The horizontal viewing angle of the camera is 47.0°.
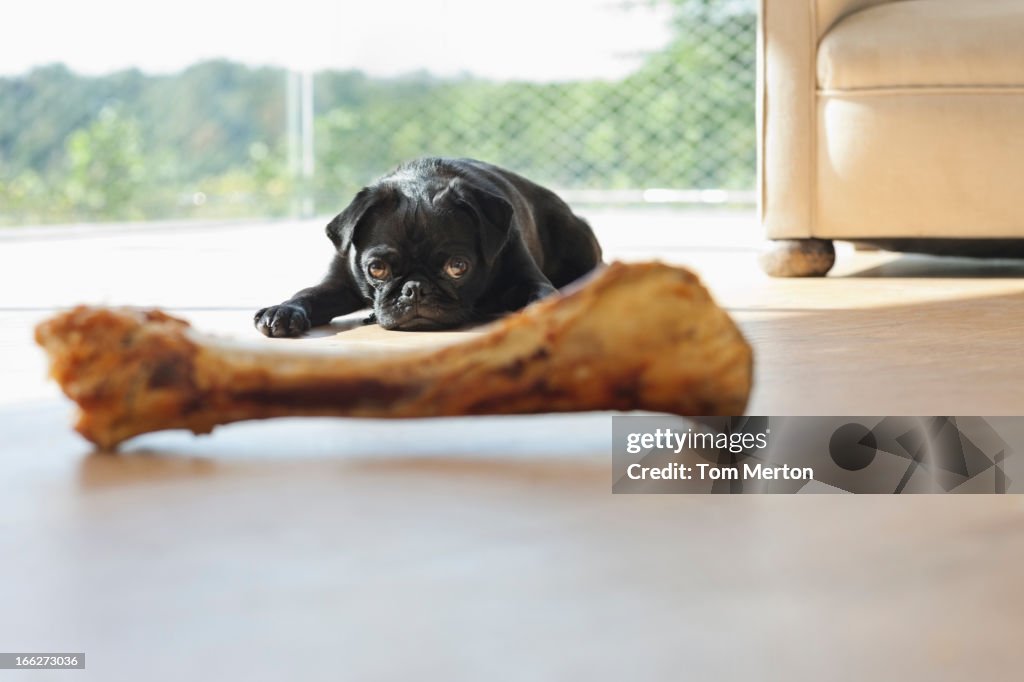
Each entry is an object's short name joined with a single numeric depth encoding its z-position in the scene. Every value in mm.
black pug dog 1945
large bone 924
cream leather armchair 2678
